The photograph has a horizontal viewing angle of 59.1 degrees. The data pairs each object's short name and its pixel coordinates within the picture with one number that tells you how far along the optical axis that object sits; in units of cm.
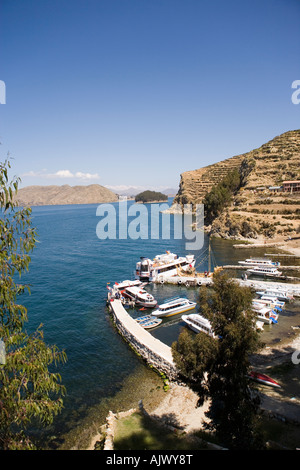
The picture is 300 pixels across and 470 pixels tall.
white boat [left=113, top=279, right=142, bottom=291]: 4666
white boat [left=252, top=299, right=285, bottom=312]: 3781
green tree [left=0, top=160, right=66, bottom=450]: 906
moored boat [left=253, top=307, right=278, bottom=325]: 3450
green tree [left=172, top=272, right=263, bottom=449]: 1280
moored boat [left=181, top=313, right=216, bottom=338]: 3334
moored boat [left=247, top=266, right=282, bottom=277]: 5419
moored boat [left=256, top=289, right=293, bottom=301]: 4185
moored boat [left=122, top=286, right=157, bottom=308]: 4225
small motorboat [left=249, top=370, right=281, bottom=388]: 2195
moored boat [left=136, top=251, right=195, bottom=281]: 5469
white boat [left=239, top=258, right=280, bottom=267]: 5866
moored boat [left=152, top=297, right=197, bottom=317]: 3862
